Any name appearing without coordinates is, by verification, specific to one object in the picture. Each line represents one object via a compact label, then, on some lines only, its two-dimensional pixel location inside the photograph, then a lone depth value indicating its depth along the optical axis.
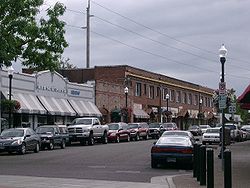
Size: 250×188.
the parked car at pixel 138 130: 51.47
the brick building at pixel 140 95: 61.50
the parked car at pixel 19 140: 30.97
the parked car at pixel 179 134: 24.10
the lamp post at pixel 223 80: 20.72
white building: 43.16
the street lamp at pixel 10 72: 36.42
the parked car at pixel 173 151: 22.21
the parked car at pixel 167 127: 55.50
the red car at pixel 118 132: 47.37
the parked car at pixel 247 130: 57.28
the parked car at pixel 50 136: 36.53
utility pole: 64.51
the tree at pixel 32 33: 26.72
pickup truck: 42.34
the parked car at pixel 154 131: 56.04
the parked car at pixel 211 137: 42.25
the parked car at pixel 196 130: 62.19
